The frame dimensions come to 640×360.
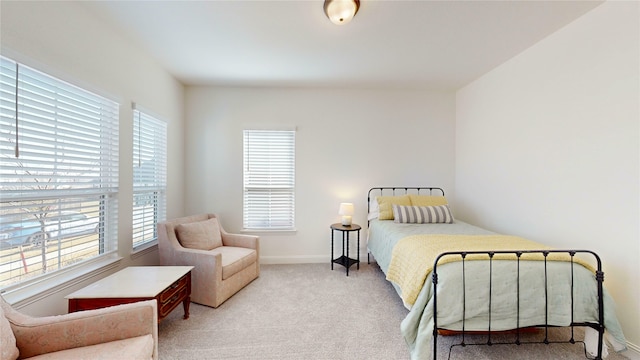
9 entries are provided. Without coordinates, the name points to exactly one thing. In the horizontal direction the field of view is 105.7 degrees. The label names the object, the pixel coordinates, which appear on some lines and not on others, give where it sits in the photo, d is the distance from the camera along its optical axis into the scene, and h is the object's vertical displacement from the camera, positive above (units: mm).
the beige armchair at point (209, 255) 2498 -844
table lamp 3512 -437
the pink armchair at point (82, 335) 1201 -806
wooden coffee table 1710 -808
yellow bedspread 1796 -564
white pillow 3575 -415
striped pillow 3211 -441
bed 1655 -805
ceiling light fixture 1872 +1366
